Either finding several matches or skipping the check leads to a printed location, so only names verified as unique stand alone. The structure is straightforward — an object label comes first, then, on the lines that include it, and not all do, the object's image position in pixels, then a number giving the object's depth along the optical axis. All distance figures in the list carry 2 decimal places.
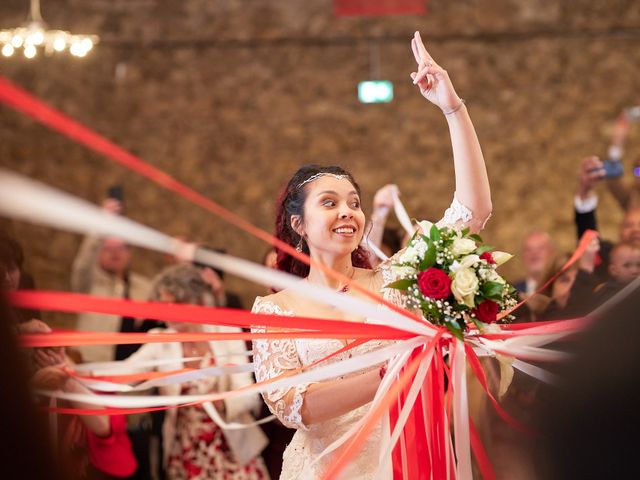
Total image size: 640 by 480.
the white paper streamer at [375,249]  3.23
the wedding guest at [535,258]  5.47
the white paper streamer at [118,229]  1.25
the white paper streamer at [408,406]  2.60
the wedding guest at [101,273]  6.50
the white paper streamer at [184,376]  2.96
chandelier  6.62
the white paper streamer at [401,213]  3.57
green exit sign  8.99
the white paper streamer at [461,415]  2.60
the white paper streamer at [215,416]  4.52
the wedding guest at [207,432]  4.62
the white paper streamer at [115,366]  2.88
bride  2.69
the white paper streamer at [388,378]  2.58
